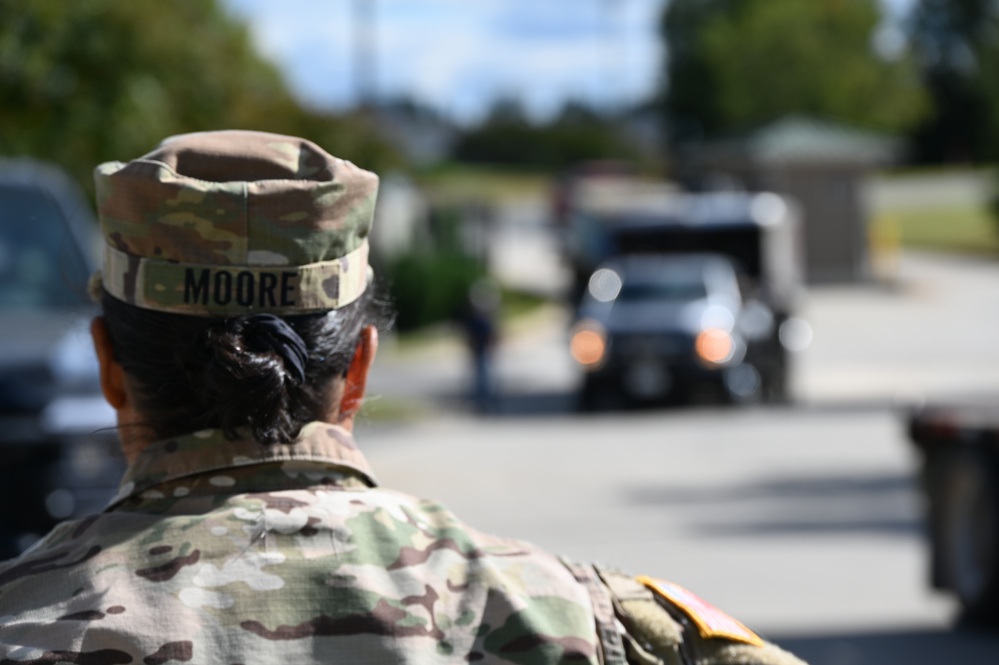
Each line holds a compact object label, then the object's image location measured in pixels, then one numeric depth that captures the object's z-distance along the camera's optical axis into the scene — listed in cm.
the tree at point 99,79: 1380
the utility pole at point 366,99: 3585
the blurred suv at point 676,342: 1867
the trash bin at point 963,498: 804
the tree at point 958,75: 8128
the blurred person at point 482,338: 2130
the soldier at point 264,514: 188
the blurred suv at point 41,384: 718
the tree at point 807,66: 6316
